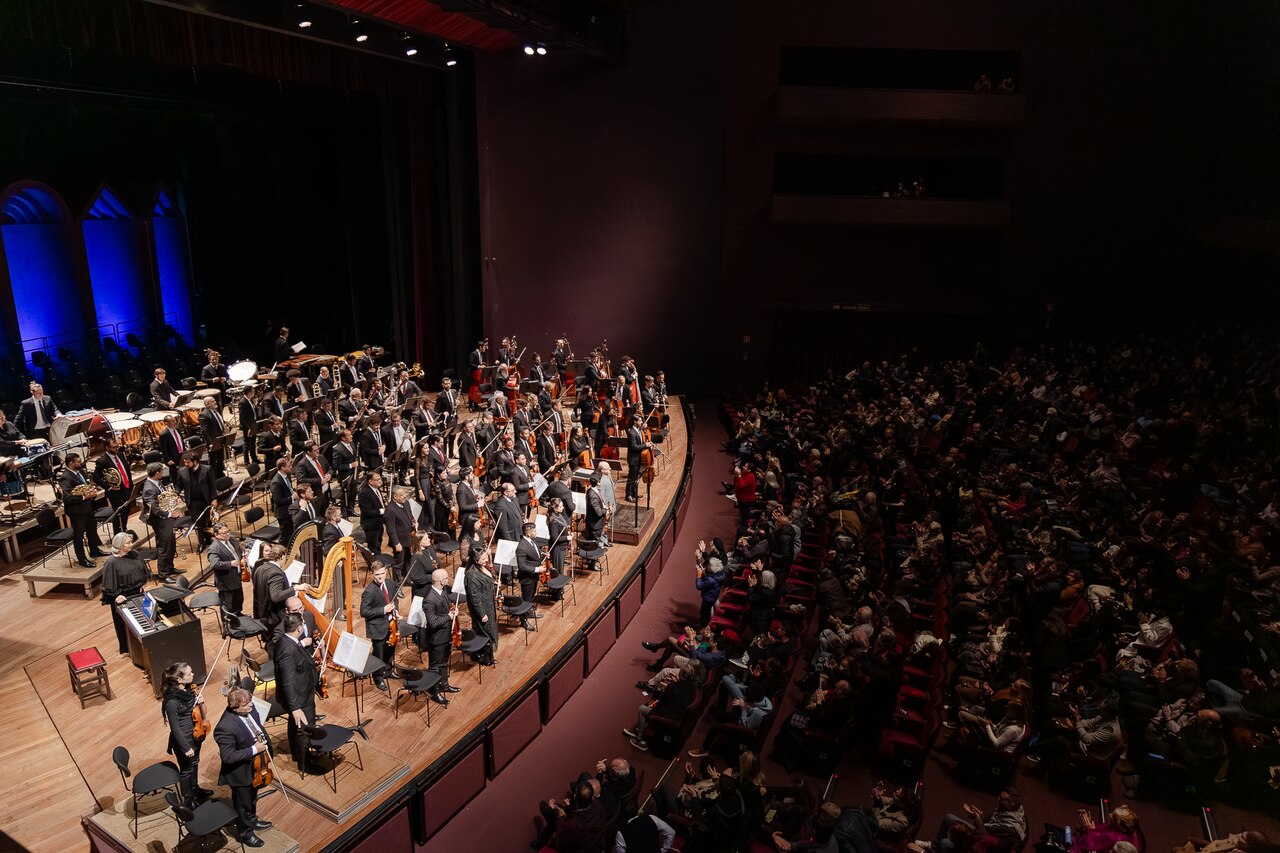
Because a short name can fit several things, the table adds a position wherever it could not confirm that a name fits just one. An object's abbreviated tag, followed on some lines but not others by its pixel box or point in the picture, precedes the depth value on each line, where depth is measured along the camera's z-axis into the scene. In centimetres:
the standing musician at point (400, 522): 1023
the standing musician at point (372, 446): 1237
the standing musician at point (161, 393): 1408
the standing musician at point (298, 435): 1242
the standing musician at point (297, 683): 697
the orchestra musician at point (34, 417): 1289
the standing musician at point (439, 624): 827
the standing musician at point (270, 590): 800
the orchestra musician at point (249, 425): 1343
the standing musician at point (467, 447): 1285
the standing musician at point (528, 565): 966
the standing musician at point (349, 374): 1645
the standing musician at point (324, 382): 1441
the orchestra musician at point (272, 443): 1249
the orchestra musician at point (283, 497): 1048
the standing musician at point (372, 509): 1051
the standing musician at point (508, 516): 1029
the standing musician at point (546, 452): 1292
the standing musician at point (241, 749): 614
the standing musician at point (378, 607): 823
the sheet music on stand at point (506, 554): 878
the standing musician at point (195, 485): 1064
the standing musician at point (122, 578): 870
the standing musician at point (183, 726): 634
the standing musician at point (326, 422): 1297
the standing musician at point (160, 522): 988
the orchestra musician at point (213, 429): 1250
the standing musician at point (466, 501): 1076
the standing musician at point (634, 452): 1298
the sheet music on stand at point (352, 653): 698
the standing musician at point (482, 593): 861
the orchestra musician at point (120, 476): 1094
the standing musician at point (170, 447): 1180
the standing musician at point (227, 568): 874
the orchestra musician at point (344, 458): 1135
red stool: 830
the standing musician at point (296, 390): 1505
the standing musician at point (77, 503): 1005
